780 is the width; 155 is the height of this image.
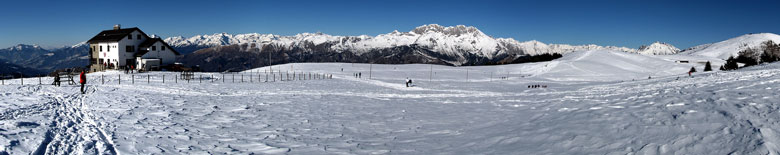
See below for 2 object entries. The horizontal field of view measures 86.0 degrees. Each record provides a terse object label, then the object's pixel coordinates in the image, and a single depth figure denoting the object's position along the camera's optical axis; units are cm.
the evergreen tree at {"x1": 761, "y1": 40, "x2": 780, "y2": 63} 9481
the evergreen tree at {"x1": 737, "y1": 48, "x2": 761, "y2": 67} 7888
